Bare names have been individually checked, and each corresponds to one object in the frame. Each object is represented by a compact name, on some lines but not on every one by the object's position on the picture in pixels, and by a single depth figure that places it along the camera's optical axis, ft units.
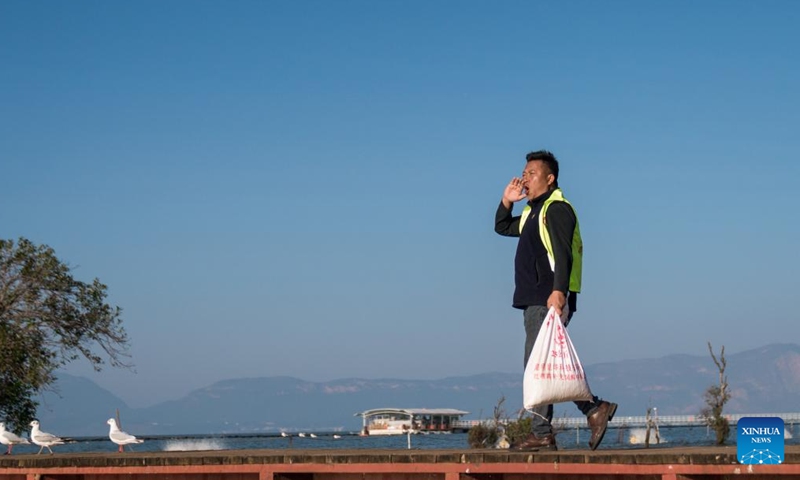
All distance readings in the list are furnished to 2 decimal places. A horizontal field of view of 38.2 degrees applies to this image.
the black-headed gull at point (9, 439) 47.21
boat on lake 530.68
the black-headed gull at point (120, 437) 47.73
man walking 31.09
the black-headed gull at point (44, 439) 47.70
